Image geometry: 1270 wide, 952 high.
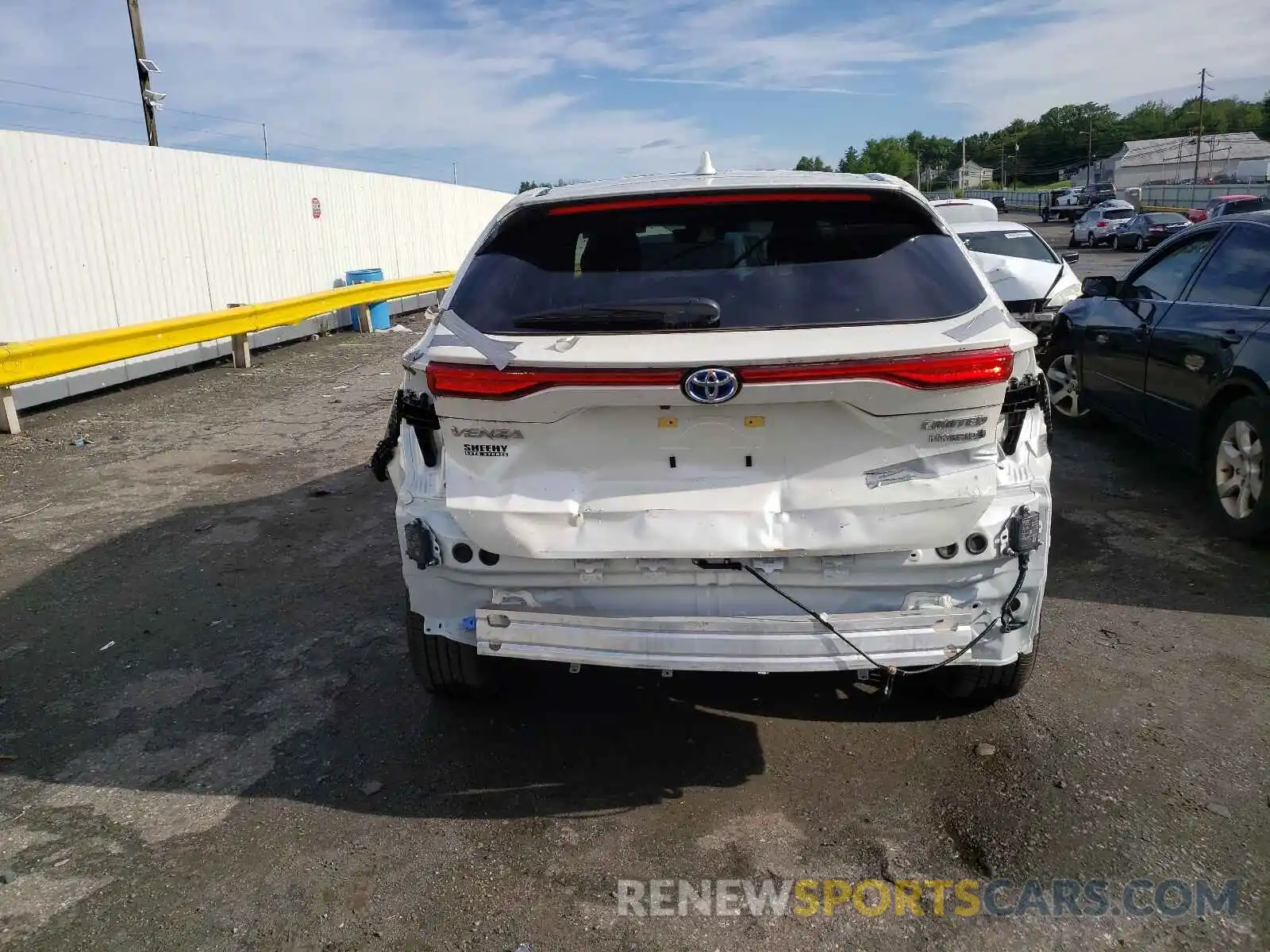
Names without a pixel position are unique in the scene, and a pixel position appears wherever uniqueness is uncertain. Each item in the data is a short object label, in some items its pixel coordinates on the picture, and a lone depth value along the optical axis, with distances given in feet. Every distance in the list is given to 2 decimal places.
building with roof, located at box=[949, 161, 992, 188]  460.14
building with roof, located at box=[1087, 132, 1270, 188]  318.04
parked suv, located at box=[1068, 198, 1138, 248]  124.88
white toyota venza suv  9.15
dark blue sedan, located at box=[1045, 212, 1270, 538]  17.29
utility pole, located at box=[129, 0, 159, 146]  57.82
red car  107.41
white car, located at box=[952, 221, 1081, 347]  35.37
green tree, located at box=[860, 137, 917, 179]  507.71
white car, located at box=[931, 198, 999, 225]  44.84
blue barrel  55.93
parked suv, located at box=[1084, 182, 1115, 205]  201.26
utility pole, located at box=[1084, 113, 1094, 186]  401.68
